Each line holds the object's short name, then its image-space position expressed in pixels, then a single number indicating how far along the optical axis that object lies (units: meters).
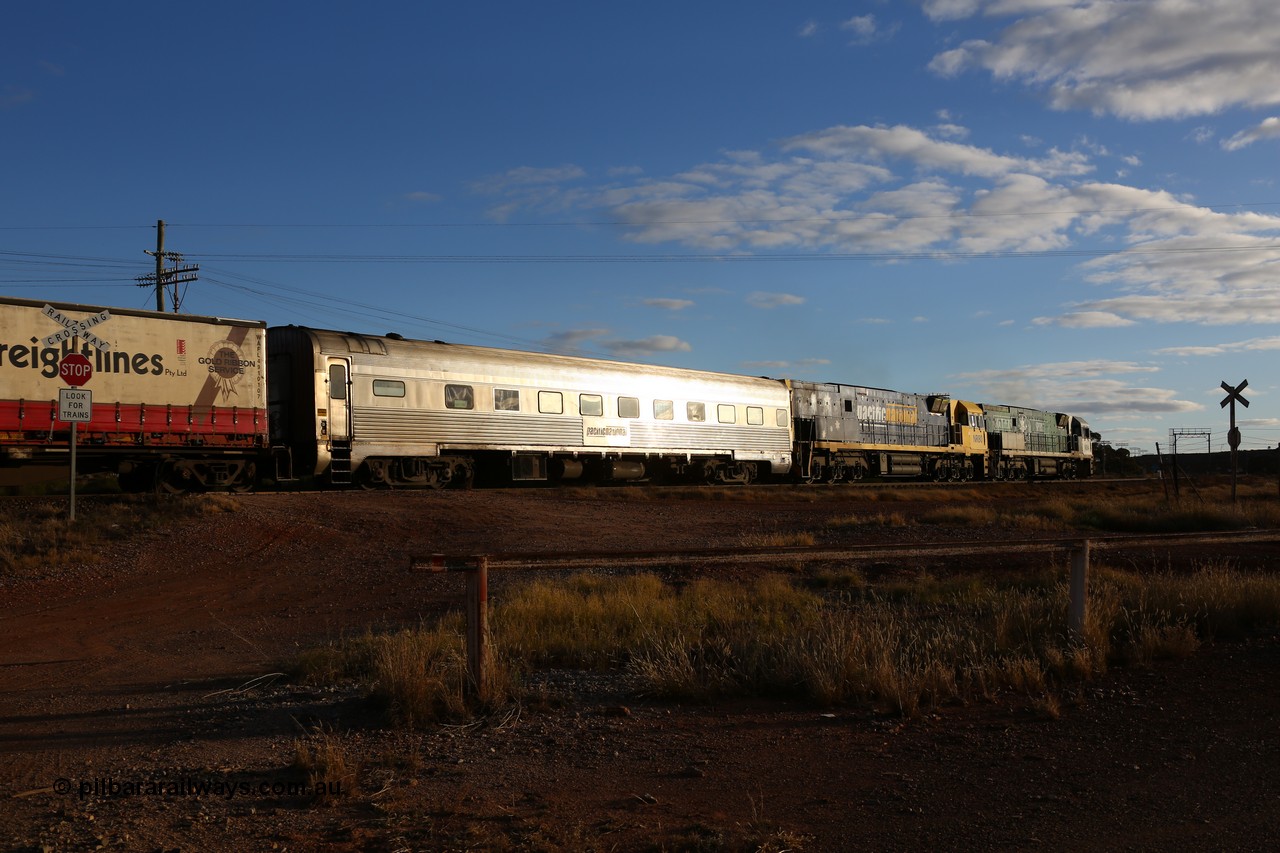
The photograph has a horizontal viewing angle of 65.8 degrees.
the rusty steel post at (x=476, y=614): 6.67
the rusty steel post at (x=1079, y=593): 8.02
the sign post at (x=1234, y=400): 25.53
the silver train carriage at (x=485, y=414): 20.92
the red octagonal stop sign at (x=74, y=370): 17.72
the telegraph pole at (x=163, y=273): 40.62
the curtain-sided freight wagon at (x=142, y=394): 17.50
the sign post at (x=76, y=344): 17.41
